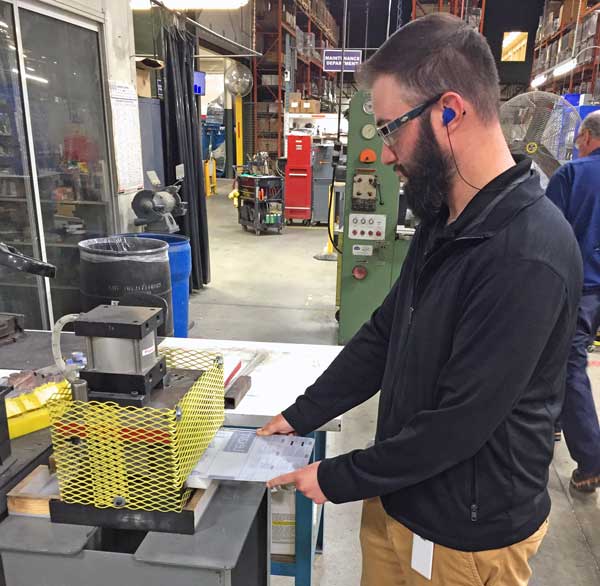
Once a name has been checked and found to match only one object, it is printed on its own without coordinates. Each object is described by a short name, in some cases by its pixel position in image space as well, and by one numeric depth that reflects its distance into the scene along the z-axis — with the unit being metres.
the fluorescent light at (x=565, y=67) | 7.33
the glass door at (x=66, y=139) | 2.96
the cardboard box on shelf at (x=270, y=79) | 10.70
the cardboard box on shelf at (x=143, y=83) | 3.96
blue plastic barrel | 3.08
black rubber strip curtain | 4.07
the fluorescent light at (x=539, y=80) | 9.37
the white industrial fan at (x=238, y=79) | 8.79
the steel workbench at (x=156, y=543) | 0.87
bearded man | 0.75
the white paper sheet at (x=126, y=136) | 3.41
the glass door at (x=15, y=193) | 2.68
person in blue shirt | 2.11
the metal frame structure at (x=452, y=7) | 9.43
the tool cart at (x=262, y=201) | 6.72
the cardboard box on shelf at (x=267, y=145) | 11.28
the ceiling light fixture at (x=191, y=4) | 3.81
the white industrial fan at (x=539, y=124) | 2.71
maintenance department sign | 6.72
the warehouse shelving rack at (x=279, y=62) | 10.14
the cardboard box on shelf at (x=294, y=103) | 9.38
